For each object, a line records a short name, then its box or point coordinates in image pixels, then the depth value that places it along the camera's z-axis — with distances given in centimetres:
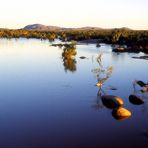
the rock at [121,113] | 1730
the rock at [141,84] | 2479
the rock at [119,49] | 5183
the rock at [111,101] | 1906
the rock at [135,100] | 2005
